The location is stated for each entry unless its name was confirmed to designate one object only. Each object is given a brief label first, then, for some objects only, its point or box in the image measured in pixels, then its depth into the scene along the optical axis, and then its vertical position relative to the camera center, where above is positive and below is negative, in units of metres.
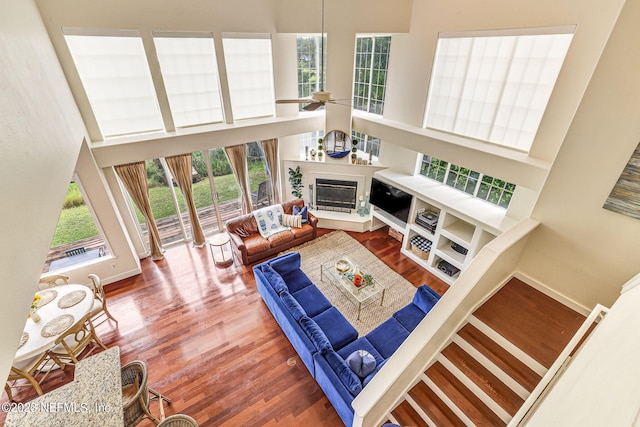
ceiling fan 3.81 -0.48
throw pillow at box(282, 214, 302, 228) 7.23 -3.61
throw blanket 7.05 -3.56
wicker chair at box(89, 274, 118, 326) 4.57 -3.57
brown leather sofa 6.60 -3.82
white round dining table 3.67 -3.23
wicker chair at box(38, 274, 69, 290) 4.84 -3.37
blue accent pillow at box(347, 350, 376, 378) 3.70 -3.51
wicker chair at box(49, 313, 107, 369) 3.97 -3.67
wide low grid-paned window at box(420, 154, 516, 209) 5.31 -2.16
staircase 2.73 -2.76
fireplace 7.64 -3.23
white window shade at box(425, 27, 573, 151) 4.12 -0.31
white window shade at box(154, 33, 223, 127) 5.52 -0.31
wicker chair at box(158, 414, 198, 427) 2.95 -3.34
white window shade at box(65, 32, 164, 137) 4.92 -0.35
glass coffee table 5.32 -3.82
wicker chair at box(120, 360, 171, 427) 3.12 -3.47
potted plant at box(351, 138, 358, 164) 7.40 -2.05
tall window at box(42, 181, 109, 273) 5.40 -3.12
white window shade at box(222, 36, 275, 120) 6.10 -0.30
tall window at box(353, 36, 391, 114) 6.43 -0.23
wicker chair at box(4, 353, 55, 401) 3.63 -3.73
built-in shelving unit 5.19 -2.97
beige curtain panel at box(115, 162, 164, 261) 5.82 -2.47
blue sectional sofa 3.67 -3.81
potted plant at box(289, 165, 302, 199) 7.68 -2.91
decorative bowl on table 5.74 -3.73
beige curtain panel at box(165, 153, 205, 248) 6.24 -2.42
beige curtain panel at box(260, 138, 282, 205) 7.23 -2.41
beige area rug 5.40 -4.22
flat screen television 6.45 -2.90
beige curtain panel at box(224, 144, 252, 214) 6.83 -2.37
